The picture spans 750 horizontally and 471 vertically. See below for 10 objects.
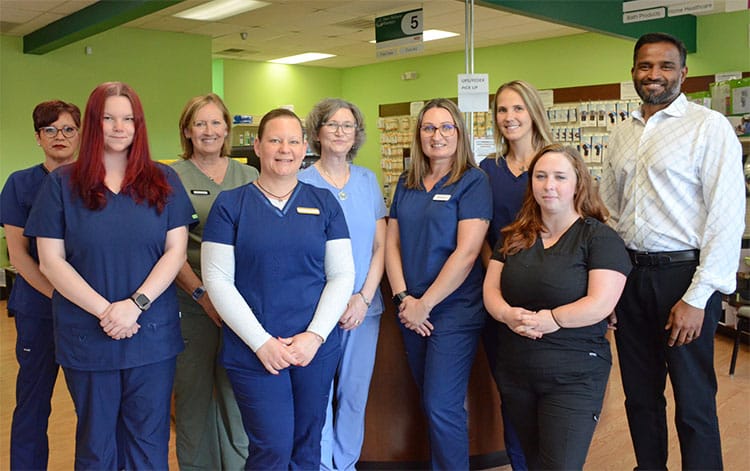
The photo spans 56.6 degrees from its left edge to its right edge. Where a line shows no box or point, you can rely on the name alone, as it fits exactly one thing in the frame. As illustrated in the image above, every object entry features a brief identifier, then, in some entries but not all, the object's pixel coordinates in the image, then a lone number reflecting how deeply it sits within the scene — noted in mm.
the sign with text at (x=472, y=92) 4695
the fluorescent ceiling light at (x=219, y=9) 7531
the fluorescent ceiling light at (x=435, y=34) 9249
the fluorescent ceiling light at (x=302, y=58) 11032
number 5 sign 6621
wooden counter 3146
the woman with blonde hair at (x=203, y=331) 2707
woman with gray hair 2734
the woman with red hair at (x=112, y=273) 2143
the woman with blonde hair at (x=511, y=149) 2752
